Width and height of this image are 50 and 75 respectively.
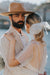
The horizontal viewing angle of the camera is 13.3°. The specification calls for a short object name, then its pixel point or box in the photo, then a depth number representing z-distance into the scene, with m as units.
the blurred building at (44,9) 19.45
